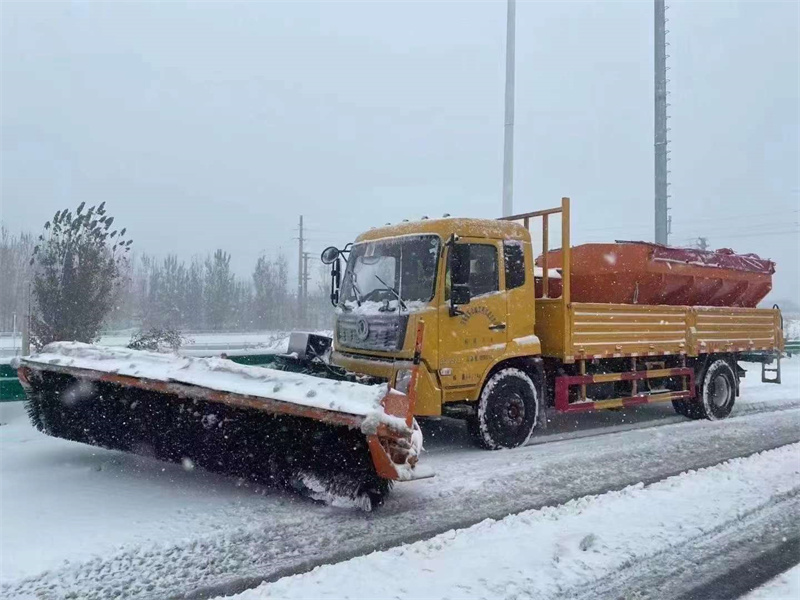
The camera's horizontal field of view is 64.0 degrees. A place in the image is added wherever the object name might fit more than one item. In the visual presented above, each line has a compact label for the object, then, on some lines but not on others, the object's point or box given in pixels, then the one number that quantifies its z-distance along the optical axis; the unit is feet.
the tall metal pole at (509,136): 45.39
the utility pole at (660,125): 48.44
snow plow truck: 16.07
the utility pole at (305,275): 146.22
